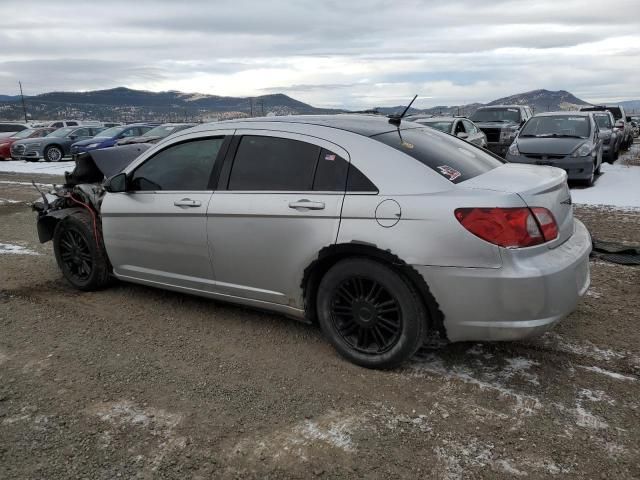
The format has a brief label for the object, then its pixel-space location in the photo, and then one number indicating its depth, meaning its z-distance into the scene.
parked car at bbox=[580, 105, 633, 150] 18.75
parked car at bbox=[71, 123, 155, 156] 19.64
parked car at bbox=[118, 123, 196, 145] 17.81
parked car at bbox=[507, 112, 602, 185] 10.82
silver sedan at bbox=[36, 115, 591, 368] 2.98
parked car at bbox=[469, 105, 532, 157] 16.72
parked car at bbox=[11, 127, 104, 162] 21.31
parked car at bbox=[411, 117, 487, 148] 13.45
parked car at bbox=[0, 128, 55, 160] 22.67
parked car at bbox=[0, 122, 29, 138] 26.44
